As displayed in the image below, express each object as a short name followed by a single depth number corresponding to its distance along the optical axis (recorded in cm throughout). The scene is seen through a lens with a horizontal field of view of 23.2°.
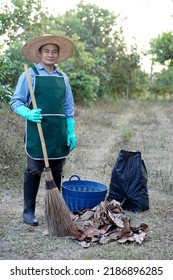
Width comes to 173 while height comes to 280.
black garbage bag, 440
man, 368
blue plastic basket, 402
